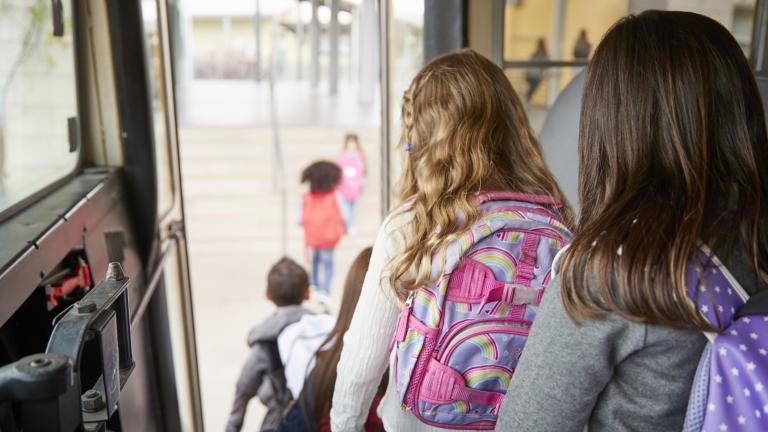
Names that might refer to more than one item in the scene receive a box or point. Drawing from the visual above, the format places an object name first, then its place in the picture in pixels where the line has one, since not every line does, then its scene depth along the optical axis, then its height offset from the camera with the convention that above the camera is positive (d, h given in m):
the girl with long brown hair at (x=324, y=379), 2.27 -1.02
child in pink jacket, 7.78 -1.12
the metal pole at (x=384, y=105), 2.91 -0.15
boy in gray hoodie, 3.18 -1.36
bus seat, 2.72 -0.27
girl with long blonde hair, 1.50 -0.24
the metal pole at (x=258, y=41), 8.42 +0.43
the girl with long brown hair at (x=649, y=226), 0.96 -0.22
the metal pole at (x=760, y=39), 2.43 +0.09
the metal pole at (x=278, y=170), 8.19 -1.42
